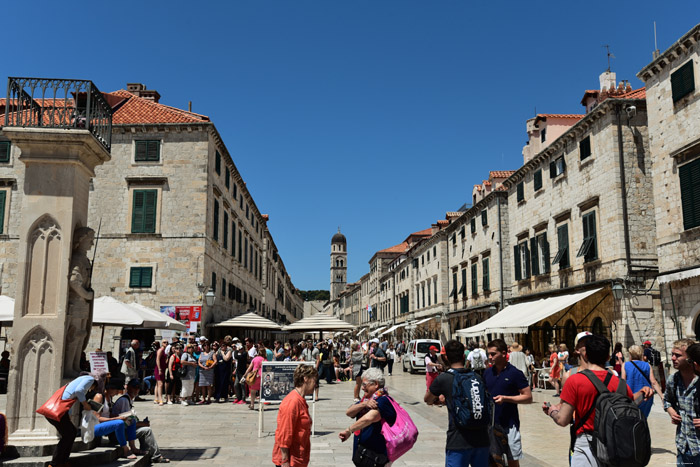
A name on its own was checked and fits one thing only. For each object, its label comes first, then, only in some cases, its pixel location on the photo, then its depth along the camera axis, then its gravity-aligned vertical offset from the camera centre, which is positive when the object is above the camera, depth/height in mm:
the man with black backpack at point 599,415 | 3805 -622
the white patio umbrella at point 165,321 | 17234 +99
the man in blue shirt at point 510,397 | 5922 -719
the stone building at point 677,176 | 16250 +4328
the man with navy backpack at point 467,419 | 5078 -817
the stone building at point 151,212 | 24547 +4778
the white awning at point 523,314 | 20938 +432
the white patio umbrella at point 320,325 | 25458 -11
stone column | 7504 +679
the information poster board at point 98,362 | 9250 -605
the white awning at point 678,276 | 15828 +1407
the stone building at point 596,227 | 20078 +3754
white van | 29938 -1436
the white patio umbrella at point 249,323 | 24330 +62
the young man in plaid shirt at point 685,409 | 4812 -729
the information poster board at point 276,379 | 10844 -1013
